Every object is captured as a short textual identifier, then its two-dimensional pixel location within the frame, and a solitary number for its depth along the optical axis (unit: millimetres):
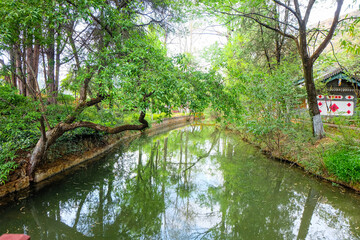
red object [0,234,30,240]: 1112
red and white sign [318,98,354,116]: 10227
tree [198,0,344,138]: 7031
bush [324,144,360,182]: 5250
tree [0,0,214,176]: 4016
